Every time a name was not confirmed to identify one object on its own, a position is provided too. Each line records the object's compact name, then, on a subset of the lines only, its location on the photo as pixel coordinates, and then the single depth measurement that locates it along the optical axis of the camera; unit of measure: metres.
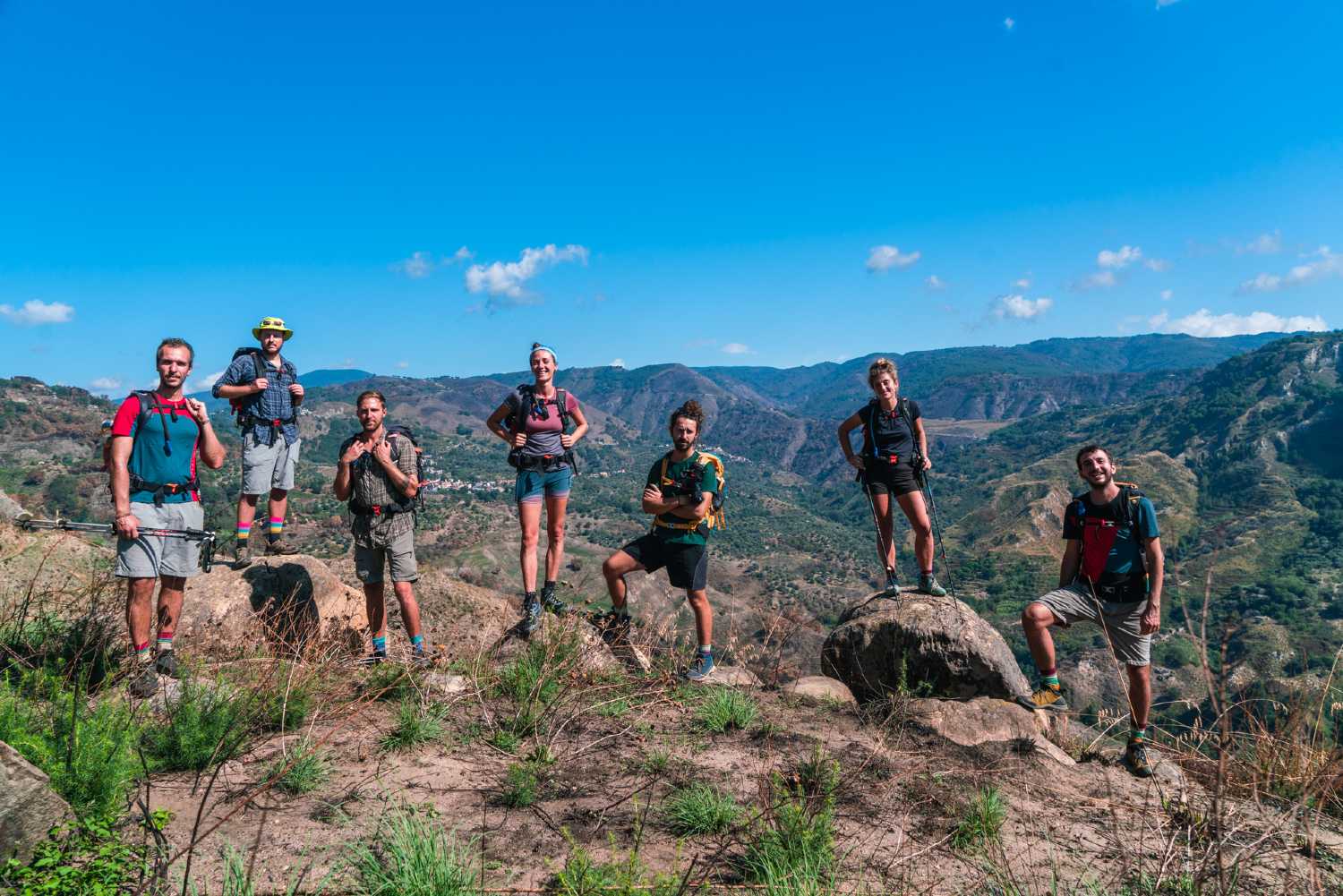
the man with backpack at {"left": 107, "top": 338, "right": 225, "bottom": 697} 4.63
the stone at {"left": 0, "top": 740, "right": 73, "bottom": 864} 2.63
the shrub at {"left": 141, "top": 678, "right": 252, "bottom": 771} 3.71
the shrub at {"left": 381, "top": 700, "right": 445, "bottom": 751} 4.29
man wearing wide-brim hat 6.61
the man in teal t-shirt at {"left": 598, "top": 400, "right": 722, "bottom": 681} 5.71
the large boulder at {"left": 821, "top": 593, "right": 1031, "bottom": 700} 6.47
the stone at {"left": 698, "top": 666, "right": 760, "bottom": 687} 5.78
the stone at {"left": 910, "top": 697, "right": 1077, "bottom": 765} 5.61
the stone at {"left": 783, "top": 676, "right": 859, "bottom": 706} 6.00
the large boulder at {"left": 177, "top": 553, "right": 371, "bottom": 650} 6.58
